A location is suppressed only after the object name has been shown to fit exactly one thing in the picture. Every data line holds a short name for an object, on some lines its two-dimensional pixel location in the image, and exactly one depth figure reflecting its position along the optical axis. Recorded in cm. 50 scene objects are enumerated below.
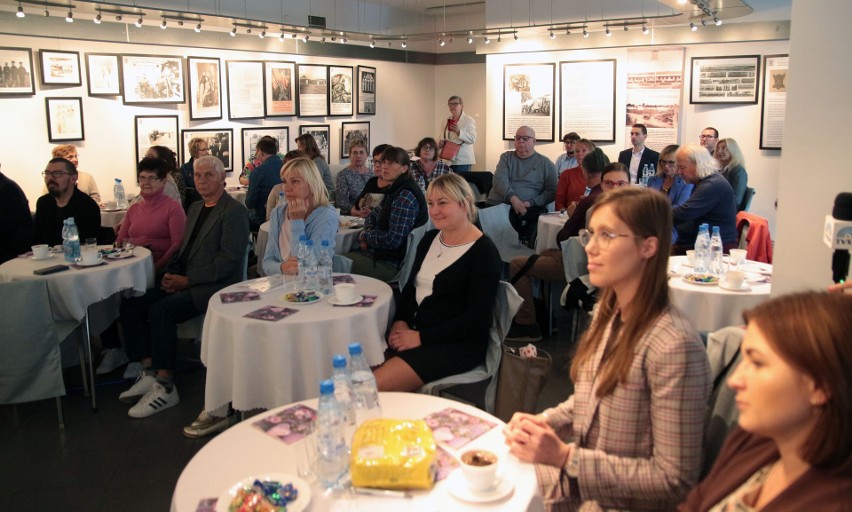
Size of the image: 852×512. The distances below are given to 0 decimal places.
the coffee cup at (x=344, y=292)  346
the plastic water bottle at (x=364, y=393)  212
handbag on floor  264
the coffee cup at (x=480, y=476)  171
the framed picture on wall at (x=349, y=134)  1102
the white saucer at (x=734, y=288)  382
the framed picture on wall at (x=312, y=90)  1016
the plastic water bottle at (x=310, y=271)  372
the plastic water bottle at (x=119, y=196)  741
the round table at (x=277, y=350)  322
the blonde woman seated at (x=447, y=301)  319
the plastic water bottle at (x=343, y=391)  198
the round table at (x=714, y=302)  377
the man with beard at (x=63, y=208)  512
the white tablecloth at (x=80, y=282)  422
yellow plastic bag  175
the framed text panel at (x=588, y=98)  962
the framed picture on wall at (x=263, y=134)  934
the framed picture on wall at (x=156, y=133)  808
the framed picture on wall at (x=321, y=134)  1034
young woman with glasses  176
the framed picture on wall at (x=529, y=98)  1009
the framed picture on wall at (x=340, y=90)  1069
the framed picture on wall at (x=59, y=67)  711
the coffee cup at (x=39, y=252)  467
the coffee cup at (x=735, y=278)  380
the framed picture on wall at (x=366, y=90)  1126
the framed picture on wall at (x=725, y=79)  867
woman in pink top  509
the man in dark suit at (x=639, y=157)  859
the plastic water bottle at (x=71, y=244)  460
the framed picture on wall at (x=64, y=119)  723
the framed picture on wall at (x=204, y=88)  855
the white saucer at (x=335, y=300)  349
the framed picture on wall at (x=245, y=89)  910
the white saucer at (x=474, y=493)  170
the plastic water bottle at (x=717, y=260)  416
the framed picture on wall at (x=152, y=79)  788
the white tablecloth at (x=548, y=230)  630
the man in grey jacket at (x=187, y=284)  432
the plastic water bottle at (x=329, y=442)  179
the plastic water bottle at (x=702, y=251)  419
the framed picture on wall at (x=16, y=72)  677
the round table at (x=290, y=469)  171
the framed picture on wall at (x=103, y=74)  752
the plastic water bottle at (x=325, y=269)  373
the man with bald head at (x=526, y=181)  746
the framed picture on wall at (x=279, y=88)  963
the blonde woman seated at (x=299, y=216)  439
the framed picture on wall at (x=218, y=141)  855
